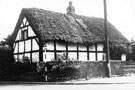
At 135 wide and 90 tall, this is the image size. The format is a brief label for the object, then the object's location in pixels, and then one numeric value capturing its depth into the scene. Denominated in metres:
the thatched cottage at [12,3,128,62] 29.78
